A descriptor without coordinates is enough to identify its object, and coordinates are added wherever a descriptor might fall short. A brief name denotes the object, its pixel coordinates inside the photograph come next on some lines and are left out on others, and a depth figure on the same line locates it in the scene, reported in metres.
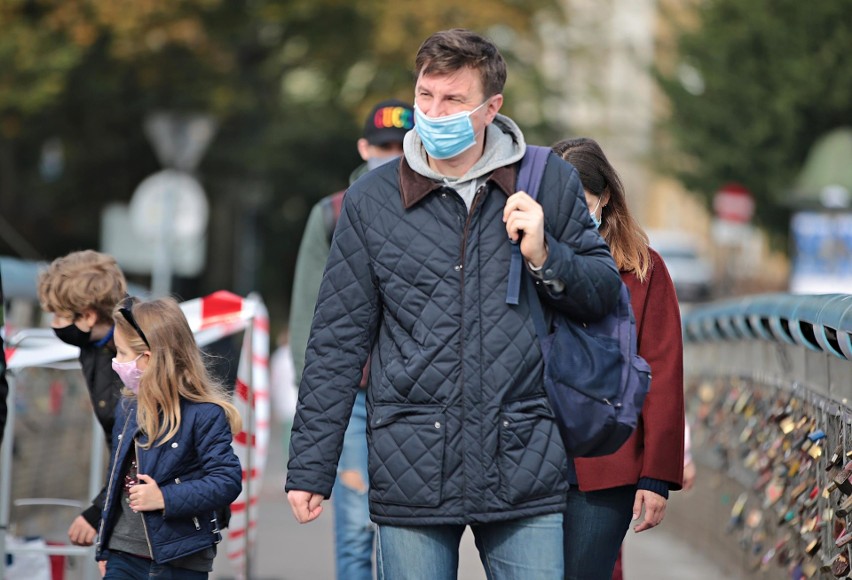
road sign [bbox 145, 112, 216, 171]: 38.03
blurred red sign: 55.03
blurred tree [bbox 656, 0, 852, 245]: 56.56
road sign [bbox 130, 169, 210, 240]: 35.81
